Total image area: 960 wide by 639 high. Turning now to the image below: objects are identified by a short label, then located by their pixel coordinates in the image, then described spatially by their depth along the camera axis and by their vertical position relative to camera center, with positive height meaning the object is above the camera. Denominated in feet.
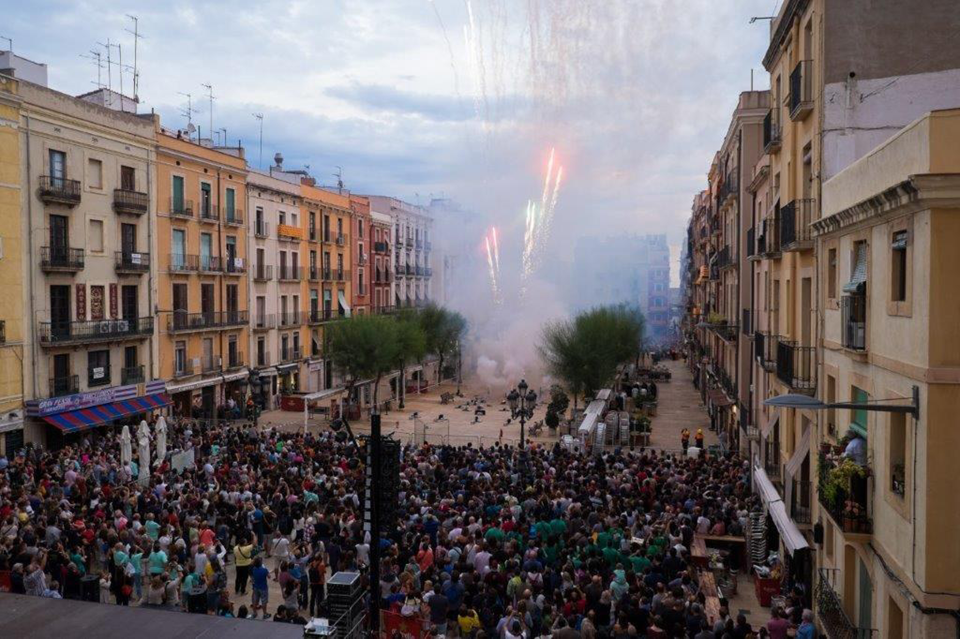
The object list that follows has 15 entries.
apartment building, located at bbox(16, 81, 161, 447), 98.17 +4.74
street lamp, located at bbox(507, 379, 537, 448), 92.73 -11.39
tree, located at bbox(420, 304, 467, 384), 196.03 -7.52
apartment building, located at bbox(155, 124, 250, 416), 123.75 +4.36
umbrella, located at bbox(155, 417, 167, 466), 81.66 -14.00
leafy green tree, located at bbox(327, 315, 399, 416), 148.05 -8.92
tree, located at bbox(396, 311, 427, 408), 160.56 -9.02
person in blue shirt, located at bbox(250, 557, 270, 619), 47.57 -16.50
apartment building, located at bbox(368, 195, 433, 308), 217.77 +13.70
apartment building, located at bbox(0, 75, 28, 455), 93.30 +2.89
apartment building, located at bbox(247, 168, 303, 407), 147.54 +5.00
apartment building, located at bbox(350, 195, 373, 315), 190.39 +10.75
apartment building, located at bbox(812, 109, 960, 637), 33.68 -3.93
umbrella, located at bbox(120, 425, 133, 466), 76.89 -13.78
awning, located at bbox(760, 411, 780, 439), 67.36 -10.54
